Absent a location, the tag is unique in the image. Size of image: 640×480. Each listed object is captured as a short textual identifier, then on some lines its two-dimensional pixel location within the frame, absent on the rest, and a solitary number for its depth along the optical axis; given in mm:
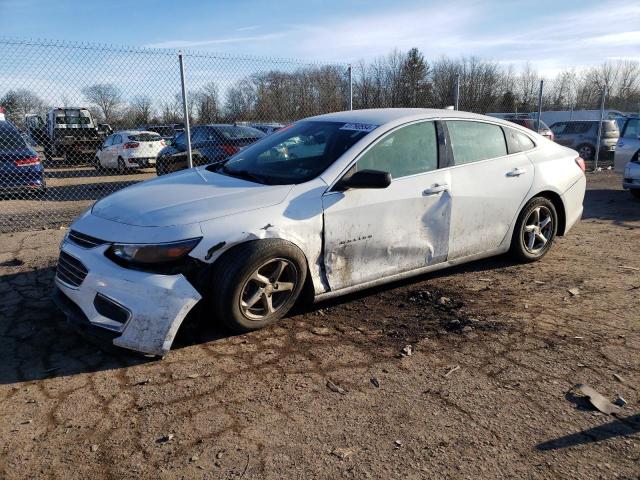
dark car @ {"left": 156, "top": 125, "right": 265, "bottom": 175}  10352
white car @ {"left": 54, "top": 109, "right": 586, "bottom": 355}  3246
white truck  17391
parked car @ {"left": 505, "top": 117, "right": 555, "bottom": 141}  15367
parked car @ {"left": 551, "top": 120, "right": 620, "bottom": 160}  17203
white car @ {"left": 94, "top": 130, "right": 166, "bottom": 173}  16641
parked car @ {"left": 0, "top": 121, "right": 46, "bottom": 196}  10008
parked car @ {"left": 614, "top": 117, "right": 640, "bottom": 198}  9328
